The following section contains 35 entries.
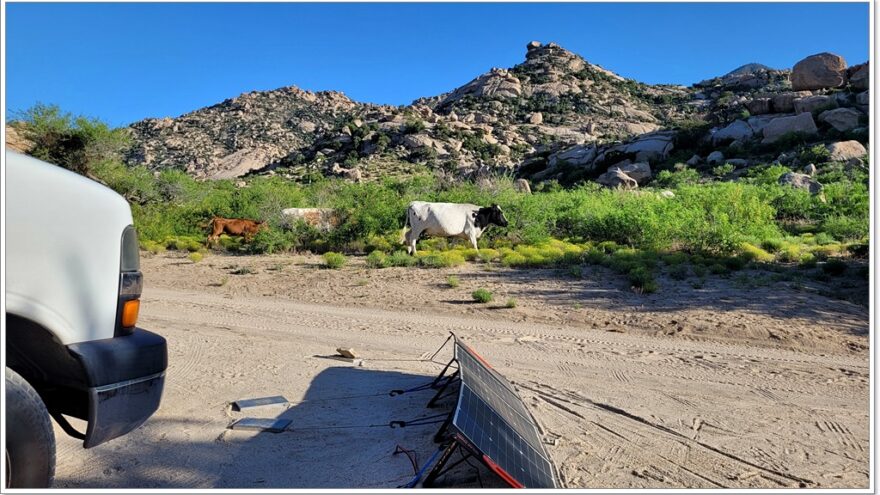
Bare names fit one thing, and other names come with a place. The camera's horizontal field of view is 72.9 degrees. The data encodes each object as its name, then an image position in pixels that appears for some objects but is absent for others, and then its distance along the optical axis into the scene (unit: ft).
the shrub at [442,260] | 47.06
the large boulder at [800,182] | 90.81
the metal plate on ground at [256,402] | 17.01
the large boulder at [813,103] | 137.39
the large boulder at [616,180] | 120.57
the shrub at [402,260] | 48.73
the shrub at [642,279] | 37.29
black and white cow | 54.39
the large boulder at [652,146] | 142.41
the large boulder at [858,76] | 146.78
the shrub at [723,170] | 116.16
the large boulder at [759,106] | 148.97
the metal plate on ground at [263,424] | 15.40
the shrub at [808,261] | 43.68
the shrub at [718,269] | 41.70
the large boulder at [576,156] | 153.69
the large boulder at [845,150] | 108.88
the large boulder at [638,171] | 128.88
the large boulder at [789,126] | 128.67
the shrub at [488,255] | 50.00
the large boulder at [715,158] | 128.36
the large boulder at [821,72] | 156.25
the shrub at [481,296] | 35.70
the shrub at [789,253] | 47.32
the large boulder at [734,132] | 140.05
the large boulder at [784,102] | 146.10
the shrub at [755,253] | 46.47
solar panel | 11.55
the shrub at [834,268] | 41.09
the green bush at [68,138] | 71.26
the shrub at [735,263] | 43.52
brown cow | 63.87
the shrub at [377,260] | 48.80
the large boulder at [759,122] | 139.44
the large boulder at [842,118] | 125.39
